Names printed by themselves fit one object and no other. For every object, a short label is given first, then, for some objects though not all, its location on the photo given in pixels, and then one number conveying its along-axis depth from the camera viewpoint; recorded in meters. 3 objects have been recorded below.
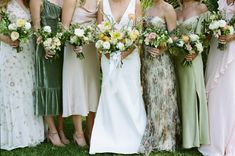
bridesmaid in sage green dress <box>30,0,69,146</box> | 7.07
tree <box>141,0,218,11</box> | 6.99
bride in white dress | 6.94
